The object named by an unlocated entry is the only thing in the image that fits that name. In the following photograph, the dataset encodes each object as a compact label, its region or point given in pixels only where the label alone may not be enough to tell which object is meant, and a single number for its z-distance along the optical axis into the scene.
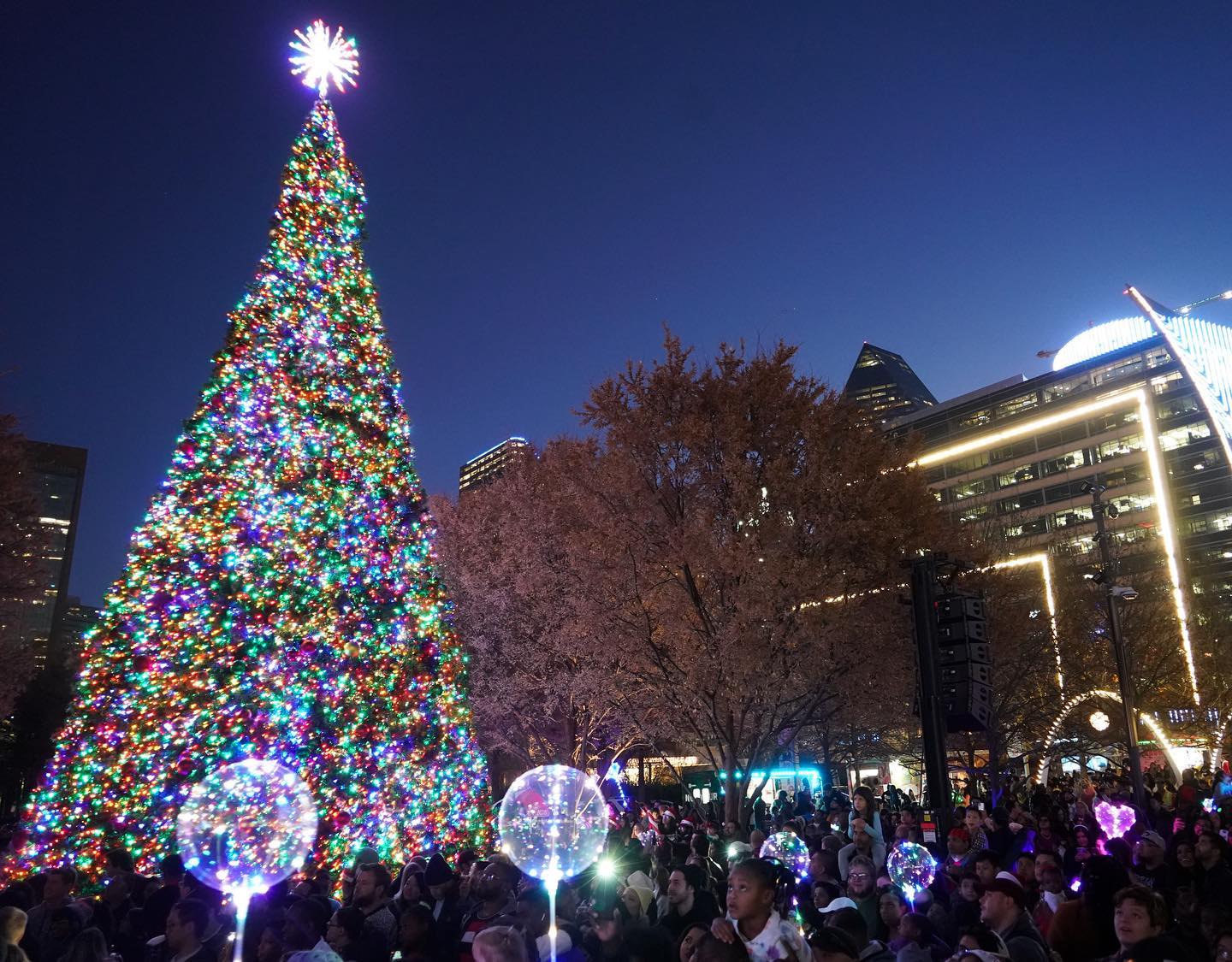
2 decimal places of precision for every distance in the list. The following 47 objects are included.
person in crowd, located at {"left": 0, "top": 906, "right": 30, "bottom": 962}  5.46
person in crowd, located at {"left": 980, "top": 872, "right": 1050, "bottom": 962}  5.41
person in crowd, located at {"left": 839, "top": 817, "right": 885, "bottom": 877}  9.52
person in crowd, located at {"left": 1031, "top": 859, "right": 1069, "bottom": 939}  7.14
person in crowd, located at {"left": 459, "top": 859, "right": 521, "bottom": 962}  6.36
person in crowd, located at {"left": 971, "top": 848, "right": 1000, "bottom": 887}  6.71
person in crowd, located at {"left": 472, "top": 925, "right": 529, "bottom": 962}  4.18
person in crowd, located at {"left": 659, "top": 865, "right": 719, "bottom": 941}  6.77
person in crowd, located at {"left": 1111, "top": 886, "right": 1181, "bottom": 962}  4.85
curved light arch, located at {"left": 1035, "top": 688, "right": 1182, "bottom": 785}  33.93
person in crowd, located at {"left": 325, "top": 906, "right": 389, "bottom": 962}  6.14
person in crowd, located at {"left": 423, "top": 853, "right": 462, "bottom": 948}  7.33
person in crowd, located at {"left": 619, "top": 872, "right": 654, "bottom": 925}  6.98
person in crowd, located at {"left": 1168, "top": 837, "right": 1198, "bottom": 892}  8.25
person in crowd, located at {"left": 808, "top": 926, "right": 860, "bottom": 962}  4.00
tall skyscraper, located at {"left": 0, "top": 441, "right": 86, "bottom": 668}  75.44
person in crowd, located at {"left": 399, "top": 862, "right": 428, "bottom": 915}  7.91
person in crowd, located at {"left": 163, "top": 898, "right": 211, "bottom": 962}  5.82
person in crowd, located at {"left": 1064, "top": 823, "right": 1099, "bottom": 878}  10.69
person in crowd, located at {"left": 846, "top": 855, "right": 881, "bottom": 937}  7.39
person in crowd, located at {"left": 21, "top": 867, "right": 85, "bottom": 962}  6.88
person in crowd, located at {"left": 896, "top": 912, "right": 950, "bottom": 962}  5.52
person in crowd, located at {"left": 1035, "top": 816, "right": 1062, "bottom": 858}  10.68
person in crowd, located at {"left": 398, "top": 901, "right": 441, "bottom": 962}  5.82
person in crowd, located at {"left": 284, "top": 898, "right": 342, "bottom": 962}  5.57
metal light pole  17.12
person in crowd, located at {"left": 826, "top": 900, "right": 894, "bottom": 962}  4.72
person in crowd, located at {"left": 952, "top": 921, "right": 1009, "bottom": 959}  4.63
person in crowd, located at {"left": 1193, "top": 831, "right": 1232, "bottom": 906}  7.24
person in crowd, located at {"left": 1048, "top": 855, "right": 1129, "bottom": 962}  6.21
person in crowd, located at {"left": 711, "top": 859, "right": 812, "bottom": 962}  4.39
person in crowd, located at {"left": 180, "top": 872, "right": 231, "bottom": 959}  6.13
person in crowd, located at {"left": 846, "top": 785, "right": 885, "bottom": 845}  12.32
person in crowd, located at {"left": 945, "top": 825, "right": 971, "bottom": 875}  8.86
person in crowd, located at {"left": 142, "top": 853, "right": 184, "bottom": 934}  7.82
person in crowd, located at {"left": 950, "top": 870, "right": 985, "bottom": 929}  6.80
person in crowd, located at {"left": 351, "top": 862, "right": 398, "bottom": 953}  6.98
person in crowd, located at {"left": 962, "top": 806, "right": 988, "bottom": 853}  10.32
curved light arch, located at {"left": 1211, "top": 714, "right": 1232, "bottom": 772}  37.69
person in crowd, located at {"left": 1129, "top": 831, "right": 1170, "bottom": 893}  8.26
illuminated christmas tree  12.16
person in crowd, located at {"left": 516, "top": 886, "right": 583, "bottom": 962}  5.99
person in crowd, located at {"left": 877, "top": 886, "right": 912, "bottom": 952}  6.59
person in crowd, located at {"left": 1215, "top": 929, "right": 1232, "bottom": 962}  4.70
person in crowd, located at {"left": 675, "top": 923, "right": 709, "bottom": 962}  4.84
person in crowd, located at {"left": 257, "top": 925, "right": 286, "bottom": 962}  5.74
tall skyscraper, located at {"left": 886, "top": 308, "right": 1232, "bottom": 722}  71.69
